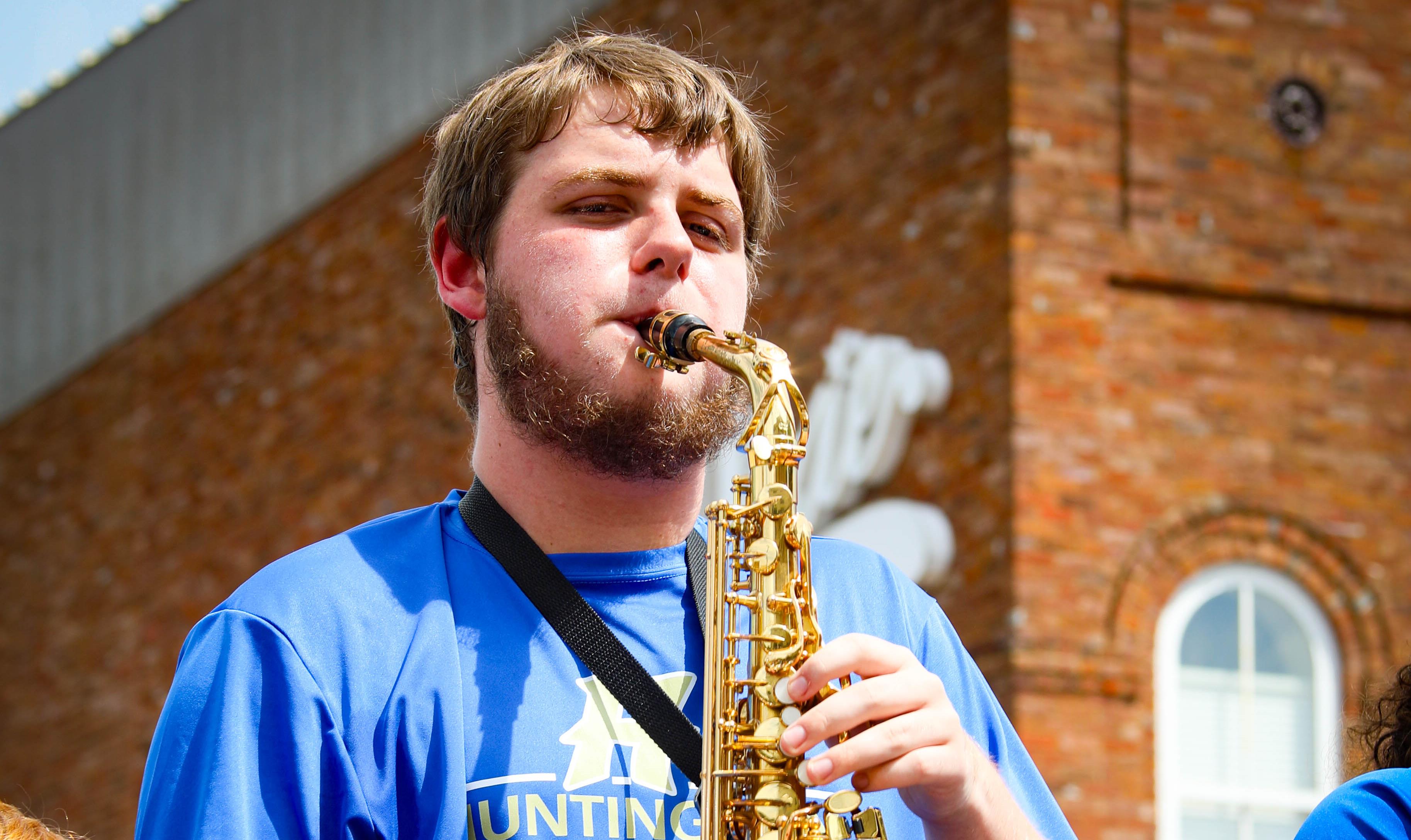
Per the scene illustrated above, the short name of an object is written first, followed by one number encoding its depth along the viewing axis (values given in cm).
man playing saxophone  204
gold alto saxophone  216
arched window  895
